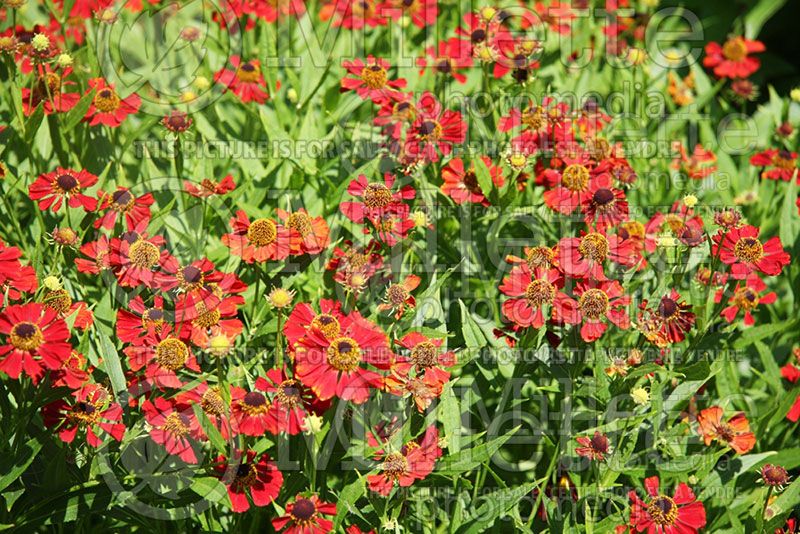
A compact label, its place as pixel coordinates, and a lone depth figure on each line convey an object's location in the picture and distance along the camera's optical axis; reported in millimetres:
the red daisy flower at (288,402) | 1603
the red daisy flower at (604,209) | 1734
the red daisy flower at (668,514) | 1650
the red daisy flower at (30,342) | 1581
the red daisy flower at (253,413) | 1598
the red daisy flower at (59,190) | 1715
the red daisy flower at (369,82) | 1813
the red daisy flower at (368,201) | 1687
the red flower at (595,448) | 1639
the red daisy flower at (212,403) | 1604
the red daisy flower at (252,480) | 1604
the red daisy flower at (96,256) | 1683
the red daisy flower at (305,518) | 1590
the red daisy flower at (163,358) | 1612
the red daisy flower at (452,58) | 1856
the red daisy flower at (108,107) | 1807
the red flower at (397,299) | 1651
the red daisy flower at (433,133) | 1771
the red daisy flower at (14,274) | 1619
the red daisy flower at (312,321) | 1607
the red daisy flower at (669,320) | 1665
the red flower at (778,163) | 1905
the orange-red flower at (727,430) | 1712
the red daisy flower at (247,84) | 1865
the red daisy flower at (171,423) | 1604
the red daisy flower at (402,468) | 1608
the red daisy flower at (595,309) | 1653
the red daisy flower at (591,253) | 1668
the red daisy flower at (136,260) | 1660
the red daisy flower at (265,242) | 1672
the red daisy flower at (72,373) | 1606
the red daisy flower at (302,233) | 1681
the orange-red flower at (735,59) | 2063
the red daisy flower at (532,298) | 1657
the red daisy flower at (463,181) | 1771
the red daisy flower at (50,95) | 1788
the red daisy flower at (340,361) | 1585
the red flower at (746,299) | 1769
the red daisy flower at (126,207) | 1722
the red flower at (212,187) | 1756
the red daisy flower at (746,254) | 1676
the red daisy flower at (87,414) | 1624
